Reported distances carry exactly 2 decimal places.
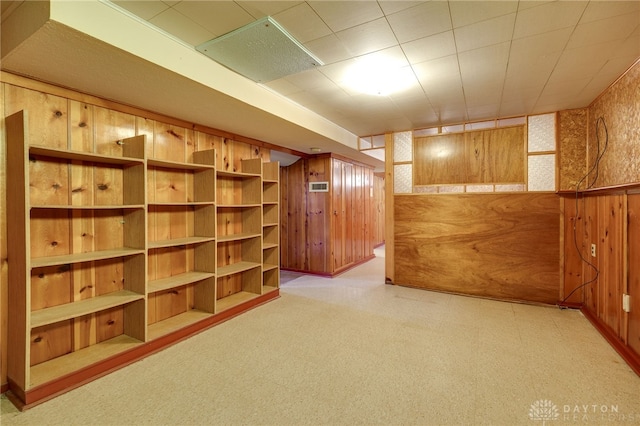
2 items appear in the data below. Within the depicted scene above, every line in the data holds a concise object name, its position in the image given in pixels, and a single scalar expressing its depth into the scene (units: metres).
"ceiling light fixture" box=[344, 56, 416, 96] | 2.36
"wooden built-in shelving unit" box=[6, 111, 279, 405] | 1.89
